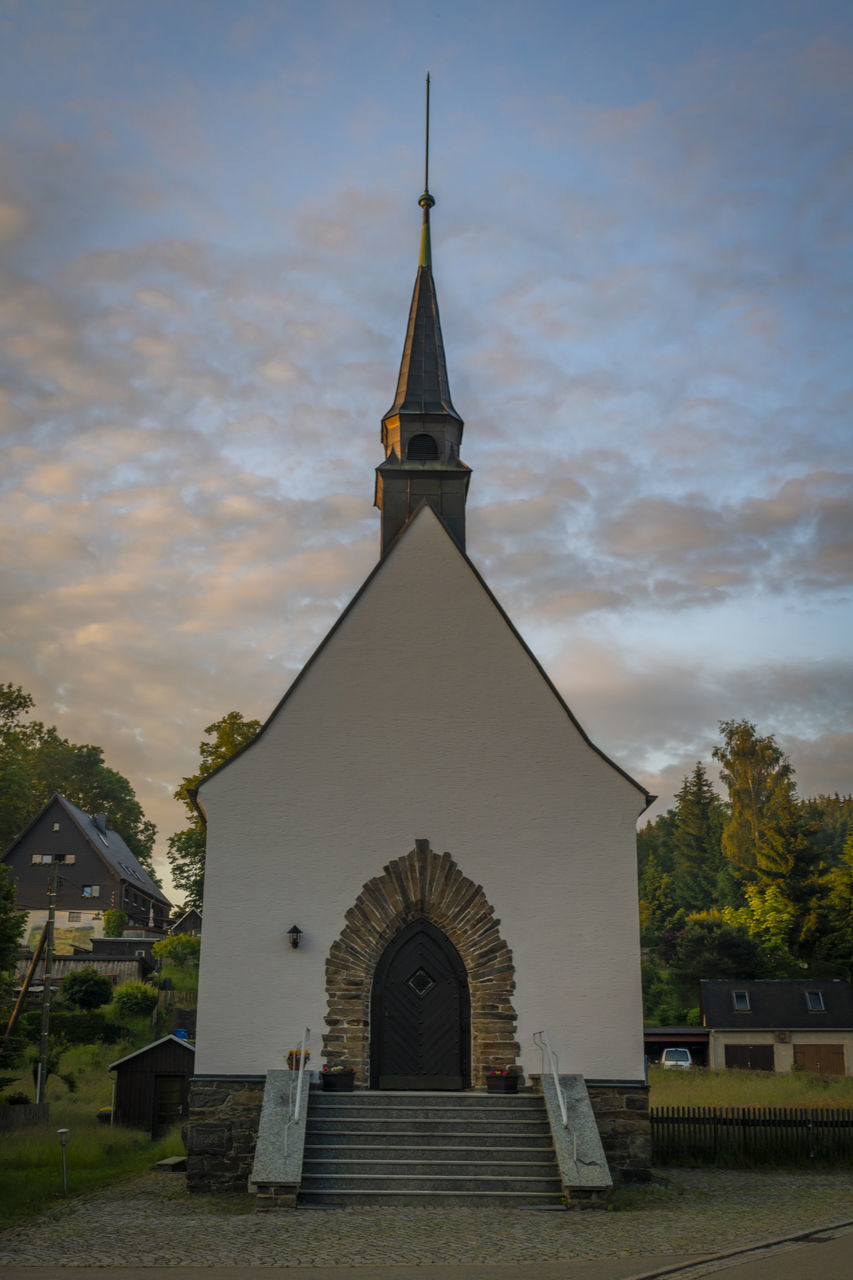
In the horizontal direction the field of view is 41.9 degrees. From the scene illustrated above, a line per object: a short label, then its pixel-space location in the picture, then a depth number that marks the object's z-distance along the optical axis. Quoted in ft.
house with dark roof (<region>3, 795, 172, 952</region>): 166.40
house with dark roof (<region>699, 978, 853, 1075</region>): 122.93
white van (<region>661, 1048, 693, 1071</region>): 119.75
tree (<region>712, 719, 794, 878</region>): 193.67
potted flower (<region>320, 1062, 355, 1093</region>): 45.83
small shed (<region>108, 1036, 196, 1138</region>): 69.92
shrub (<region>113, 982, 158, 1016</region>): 110.01
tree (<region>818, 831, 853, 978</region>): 152.15
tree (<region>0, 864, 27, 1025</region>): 58.03
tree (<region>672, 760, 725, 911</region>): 224.74
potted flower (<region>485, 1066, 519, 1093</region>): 46.03
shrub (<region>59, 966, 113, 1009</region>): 109.40
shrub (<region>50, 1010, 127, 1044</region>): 102.06
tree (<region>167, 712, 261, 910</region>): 114.52
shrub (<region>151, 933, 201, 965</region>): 138.31
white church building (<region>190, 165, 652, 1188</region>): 47.24
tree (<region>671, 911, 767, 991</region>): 152.46
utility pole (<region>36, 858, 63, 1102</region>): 75.10
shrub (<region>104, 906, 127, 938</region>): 159.33
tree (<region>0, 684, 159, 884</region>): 209.05
